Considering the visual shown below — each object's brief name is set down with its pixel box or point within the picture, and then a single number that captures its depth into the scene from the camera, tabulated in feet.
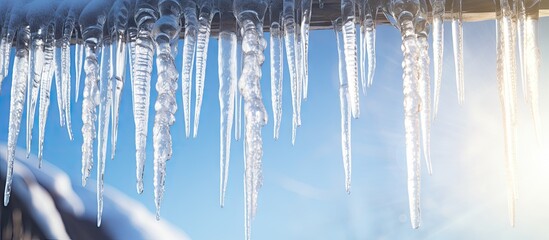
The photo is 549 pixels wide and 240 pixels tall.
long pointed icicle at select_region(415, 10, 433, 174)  5.38
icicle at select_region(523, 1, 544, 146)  5.53
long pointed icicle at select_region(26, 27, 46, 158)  5.96
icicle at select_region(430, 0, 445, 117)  5.39
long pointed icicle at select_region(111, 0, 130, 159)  5.49
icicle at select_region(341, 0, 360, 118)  5.43
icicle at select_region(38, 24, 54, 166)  6.06
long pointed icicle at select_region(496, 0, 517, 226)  5.56
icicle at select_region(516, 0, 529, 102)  5.47
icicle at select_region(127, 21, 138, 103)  5.55
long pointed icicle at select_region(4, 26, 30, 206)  6.17
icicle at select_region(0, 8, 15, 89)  5.92
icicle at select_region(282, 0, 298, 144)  5.41
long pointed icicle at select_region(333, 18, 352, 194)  5.84
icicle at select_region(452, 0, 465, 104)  5.44
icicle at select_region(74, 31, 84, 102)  6.33
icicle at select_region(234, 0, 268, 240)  5.32
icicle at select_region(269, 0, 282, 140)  5.55
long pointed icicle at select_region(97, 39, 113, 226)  5.80
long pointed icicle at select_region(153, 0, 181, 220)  5.36
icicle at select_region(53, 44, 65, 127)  6.03
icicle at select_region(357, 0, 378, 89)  5.42
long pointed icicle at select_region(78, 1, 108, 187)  5.65
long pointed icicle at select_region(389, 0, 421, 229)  5.31
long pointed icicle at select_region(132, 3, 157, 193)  5.45
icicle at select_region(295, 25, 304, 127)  5.64
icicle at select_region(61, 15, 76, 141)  5.77
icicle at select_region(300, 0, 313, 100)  5.36
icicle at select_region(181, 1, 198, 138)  5.42
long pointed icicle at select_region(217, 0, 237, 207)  5.54
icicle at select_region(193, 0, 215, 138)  5.42
